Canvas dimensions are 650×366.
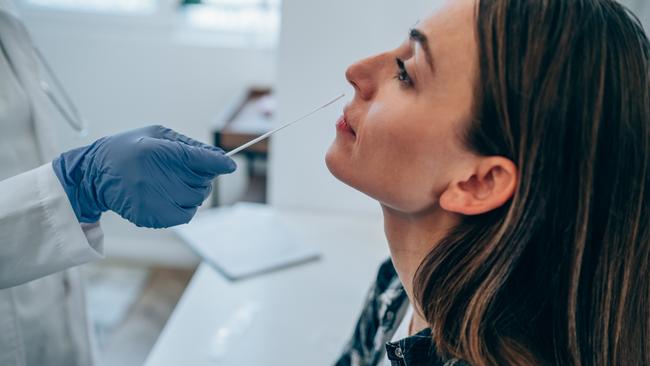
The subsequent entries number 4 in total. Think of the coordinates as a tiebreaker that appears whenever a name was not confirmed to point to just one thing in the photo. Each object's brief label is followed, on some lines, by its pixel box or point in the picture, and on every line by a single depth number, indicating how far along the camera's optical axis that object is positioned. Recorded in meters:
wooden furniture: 2.12
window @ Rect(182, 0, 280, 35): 2.62
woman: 0.76
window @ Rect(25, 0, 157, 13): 2.58
